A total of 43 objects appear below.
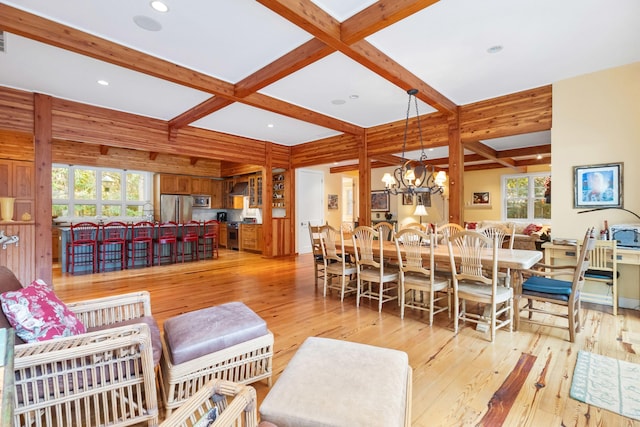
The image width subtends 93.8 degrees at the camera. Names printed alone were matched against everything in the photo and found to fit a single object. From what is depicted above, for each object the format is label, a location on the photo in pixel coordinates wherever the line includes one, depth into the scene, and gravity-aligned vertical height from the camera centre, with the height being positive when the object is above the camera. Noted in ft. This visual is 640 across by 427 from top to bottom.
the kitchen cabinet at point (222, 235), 31.91 -2.35
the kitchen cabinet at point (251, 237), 27.58 -2.27
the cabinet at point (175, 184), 28.09 +2.86
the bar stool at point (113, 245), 19.58 -2.08
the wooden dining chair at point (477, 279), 9.04 -2.11
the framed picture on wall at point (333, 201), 30.42 +1.20
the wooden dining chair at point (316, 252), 14.90 -1.97
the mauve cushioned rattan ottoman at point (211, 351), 5.66 -2.77
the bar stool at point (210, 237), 24.21 -1.93
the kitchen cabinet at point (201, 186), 30.41 +2.82
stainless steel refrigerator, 28.17 +0.55
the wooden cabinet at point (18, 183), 20.94 +2.22
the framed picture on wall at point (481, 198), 31.19 +1.46
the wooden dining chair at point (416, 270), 10.31 -2.07
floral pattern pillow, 4.73 -1.69
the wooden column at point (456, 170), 16.14 +2.28
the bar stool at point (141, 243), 20.71 -2.10
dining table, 9.07 -1.52
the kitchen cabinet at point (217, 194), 32.24 +2.12
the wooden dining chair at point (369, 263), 11.70 -2.03
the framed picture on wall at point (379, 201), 33.14 +1.29
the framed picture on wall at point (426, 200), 30.71 +1.31
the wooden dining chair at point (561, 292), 8.79 -2.47
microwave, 30.80 +1.25
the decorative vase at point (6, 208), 12.57 +0.28
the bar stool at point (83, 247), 18.74 -2.09
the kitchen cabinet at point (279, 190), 28.43 +2.23
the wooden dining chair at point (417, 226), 17.53 -0.79
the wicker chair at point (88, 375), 4.24 -2.50
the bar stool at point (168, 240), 21.68 -1.93
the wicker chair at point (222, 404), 2.23 -1.60
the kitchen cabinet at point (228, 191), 32.45 +2.45
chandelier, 12.82 +1.59
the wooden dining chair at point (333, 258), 13.07 -2.08
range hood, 30.32 +2.49
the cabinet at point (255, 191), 28.71 +2.20
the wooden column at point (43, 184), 14.07 +1.46
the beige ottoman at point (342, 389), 3.60 -2.38
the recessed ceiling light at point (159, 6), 7.89 +5.58
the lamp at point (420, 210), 25.57 +0.21
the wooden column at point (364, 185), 20.36 +1.91
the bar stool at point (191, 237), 22.92 -1.83
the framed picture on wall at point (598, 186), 12.11 +1.07
